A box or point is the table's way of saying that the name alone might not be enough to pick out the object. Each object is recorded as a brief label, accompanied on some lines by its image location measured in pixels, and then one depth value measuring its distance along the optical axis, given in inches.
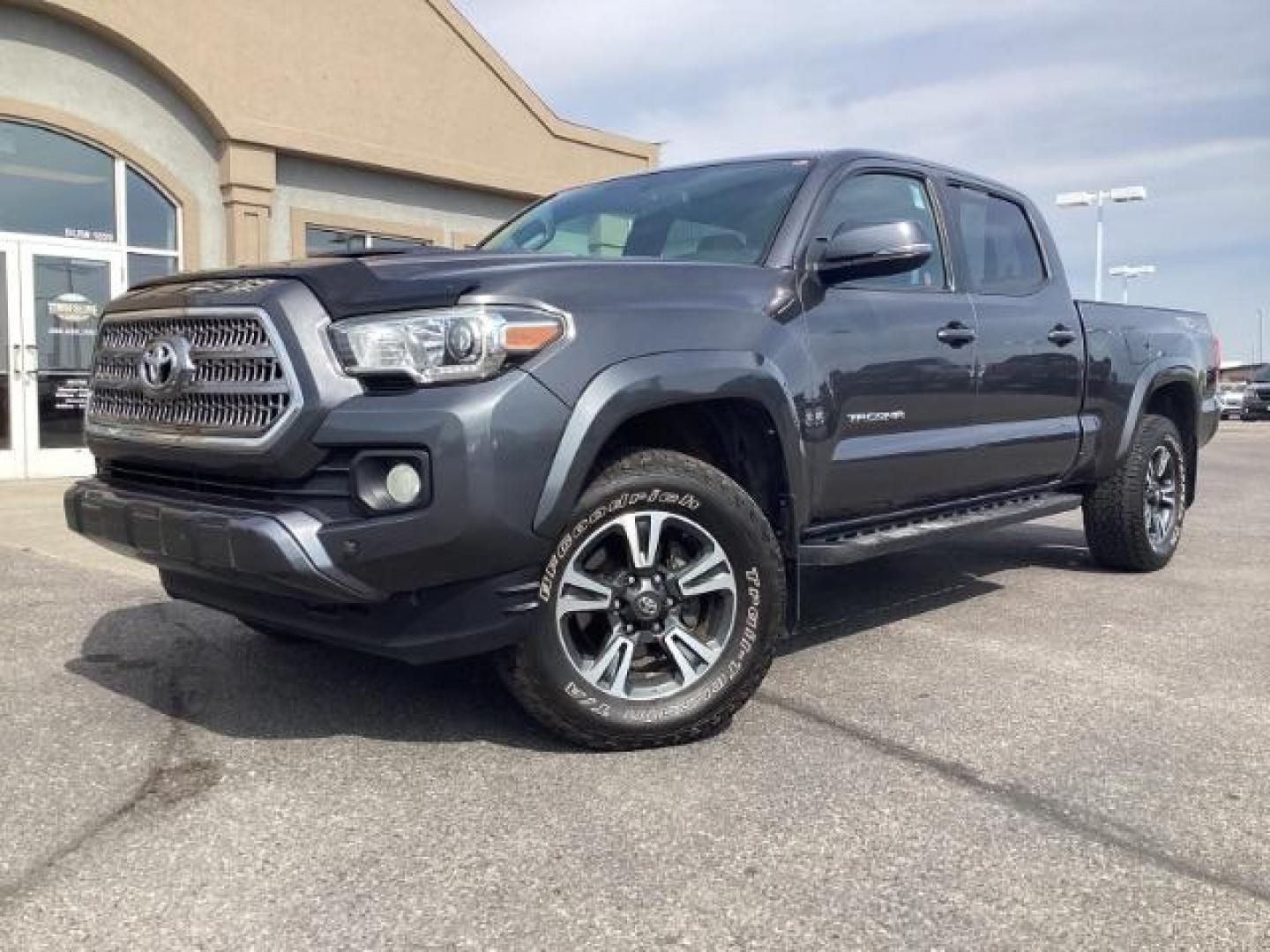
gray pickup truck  112.8
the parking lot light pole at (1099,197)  1235.2
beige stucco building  417.4
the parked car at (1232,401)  1301.7
